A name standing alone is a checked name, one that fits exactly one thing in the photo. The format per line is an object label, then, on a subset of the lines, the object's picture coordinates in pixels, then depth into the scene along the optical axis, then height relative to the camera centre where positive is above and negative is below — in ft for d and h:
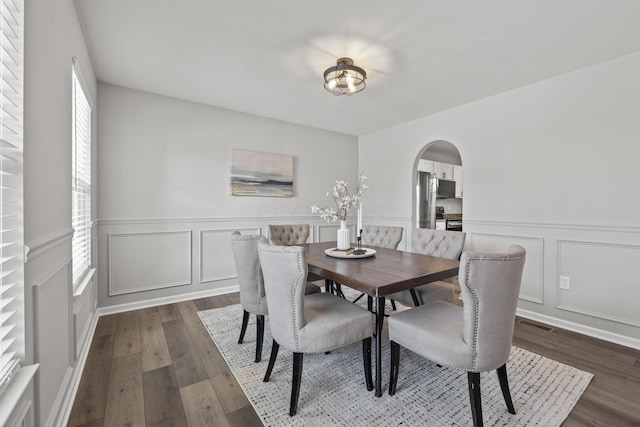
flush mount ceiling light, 7.97 +3.87
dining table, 5.43 -1.35
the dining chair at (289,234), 10.58 -0.95
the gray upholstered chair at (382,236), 10.57 -1.00
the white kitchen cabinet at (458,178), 19.82 +2.28
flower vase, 8.63 -0.86
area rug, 5.18 -3.78
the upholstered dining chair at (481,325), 4.53 -1.89
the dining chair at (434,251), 7.97 -1.31
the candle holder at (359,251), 8.24 -1.22
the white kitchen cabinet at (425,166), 17.44 +2.77
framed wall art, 12.85 +1.68
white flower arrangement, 8.19 +0.11
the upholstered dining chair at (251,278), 6.77 -1.68
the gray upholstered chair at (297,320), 5.25 -2.17
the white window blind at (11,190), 3.14 +0.21
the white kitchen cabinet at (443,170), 18.36 +2.65
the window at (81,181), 6.79 +0.72
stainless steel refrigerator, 15.47 +0.67
